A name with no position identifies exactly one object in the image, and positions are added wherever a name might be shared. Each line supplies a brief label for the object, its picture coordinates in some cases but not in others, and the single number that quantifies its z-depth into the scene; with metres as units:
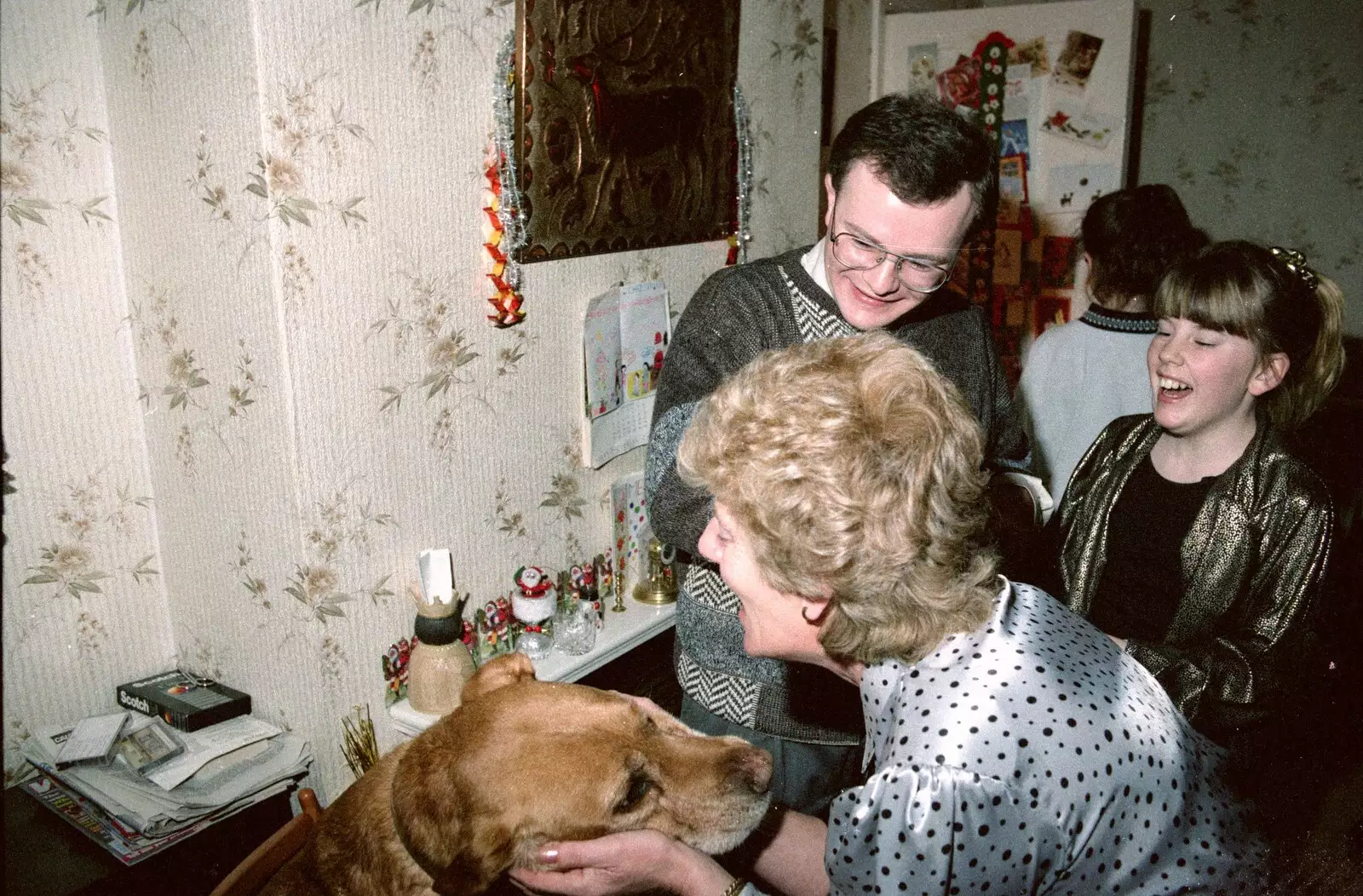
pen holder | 1.89
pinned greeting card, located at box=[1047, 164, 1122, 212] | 3.35
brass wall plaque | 2.04
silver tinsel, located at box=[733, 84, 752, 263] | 2.63
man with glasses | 1.51
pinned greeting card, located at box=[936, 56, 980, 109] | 3.66
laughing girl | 1.71
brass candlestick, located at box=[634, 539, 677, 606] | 2.52
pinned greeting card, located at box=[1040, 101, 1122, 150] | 3.31
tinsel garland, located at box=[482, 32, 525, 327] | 1.98
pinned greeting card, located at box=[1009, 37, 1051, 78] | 3.42
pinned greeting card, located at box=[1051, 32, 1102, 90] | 3.30
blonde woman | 0.97
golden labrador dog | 1.18
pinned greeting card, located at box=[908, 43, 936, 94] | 3.69
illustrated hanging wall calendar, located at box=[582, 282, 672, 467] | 2.34
